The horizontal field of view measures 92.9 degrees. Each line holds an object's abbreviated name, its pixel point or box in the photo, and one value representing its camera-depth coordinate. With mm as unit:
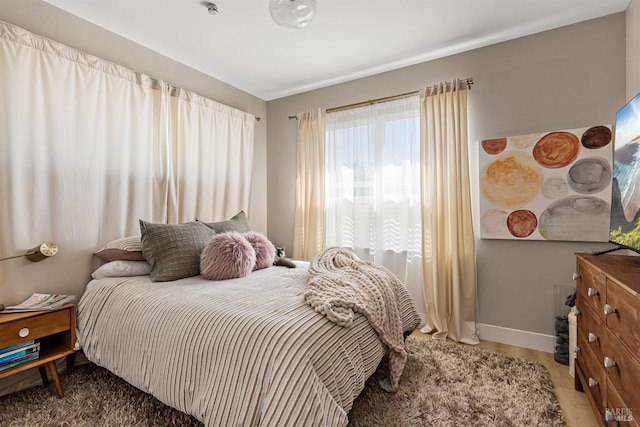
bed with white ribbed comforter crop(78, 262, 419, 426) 1161
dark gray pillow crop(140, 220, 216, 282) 2102
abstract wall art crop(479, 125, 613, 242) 2287
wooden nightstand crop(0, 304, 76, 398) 1644
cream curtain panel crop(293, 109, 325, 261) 3521
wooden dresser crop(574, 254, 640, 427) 1080
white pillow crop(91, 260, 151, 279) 2131
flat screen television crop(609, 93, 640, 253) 1438
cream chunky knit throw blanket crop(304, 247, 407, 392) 1521
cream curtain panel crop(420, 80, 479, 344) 2705
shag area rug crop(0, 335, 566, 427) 1612
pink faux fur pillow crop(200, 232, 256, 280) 2121
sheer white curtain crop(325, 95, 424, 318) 3035
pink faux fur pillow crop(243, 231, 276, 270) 2520
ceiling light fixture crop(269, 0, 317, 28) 1708
